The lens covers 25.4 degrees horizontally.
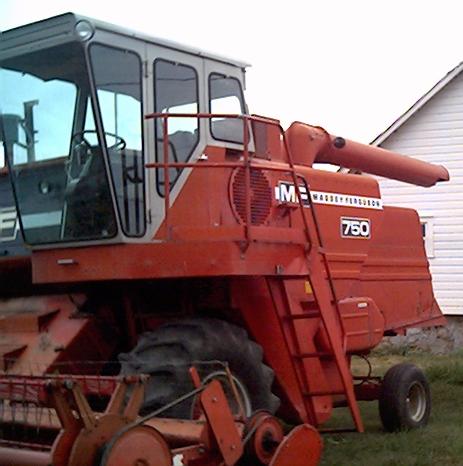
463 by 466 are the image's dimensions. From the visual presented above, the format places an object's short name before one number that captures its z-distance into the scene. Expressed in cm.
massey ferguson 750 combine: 823
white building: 2230
